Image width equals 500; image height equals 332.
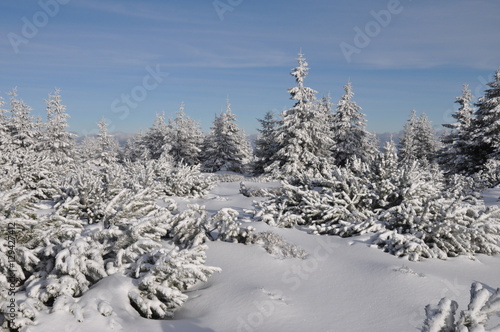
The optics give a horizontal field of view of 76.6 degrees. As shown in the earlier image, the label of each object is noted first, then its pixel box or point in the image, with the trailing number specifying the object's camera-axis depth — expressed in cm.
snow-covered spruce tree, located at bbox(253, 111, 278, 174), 2667
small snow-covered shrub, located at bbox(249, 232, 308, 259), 627
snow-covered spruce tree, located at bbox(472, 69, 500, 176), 2000
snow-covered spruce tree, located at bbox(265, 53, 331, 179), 2270
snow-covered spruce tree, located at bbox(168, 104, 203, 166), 3959
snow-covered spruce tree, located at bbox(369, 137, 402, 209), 841
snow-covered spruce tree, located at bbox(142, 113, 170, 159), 4441
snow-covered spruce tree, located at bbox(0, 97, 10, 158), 2975
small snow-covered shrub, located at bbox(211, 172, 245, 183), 2236
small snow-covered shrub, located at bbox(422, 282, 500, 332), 247
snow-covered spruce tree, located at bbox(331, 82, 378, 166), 2684
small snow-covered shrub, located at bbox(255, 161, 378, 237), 770
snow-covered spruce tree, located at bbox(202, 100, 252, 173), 3634
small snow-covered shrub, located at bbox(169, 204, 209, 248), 656
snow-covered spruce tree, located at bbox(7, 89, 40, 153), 3172
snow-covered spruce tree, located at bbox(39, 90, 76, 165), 3212
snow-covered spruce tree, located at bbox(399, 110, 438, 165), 4472
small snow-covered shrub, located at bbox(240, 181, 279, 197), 1267
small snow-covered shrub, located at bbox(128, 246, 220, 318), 430
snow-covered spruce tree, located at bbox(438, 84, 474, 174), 2147
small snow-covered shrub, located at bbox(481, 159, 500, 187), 1442
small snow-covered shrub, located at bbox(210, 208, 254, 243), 689
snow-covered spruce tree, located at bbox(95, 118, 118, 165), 3866
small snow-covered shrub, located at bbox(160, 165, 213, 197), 1316
